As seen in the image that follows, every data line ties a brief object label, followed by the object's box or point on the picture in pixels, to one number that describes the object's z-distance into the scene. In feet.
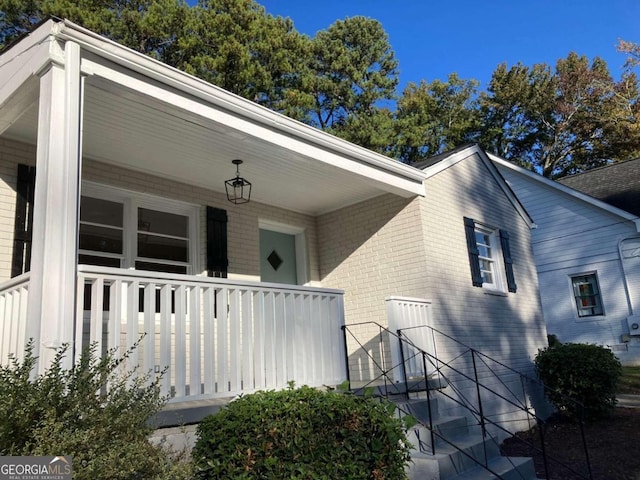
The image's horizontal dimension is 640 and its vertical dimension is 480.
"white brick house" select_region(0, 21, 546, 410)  13.23
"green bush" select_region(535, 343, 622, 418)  28.55
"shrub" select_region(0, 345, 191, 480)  8.45
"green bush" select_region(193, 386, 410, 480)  10.56
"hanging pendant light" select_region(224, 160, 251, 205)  22.58
